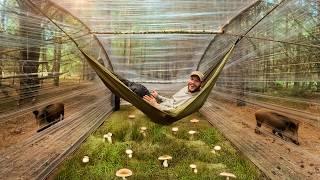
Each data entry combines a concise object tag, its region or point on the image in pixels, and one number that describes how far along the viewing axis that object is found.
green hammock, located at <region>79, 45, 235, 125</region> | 2.88
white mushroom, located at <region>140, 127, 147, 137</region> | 4.61
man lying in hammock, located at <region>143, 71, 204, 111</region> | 3.28
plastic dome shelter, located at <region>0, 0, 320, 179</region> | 2.61
